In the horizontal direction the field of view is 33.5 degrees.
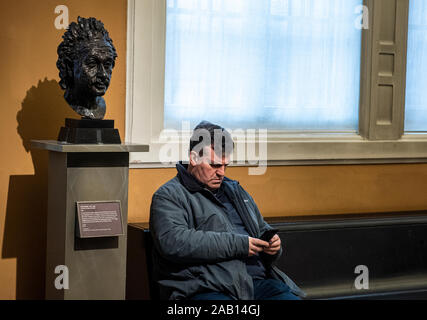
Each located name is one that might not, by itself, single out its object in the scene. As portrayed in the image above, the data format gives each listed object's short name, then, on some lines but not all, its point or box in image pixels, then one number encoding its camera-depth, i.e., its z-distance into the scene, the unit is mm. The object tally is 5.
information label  3703
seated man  3600
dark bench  4738
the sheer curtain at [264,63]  4891
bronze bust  3814
